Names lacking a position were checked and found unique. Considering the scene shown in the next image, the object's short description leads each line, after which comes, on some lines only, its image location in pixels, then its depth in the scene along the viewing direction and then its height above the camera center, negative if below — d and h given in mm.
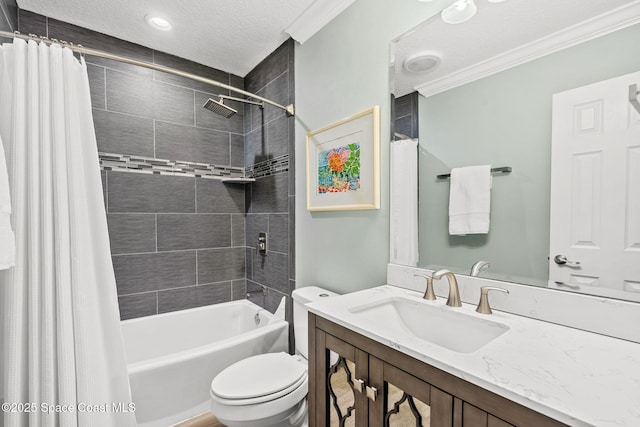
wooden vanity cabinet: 583 -481
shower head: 1858 +660
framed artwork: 1457 +238
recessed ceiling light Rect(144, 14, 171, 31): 1825 +1224
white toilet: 1223 -839
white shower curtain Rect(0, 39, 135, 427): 1011 -202
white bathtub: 1440 -939
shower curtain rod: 1108 +710
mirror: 834 +378
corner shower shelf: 2423 +225
